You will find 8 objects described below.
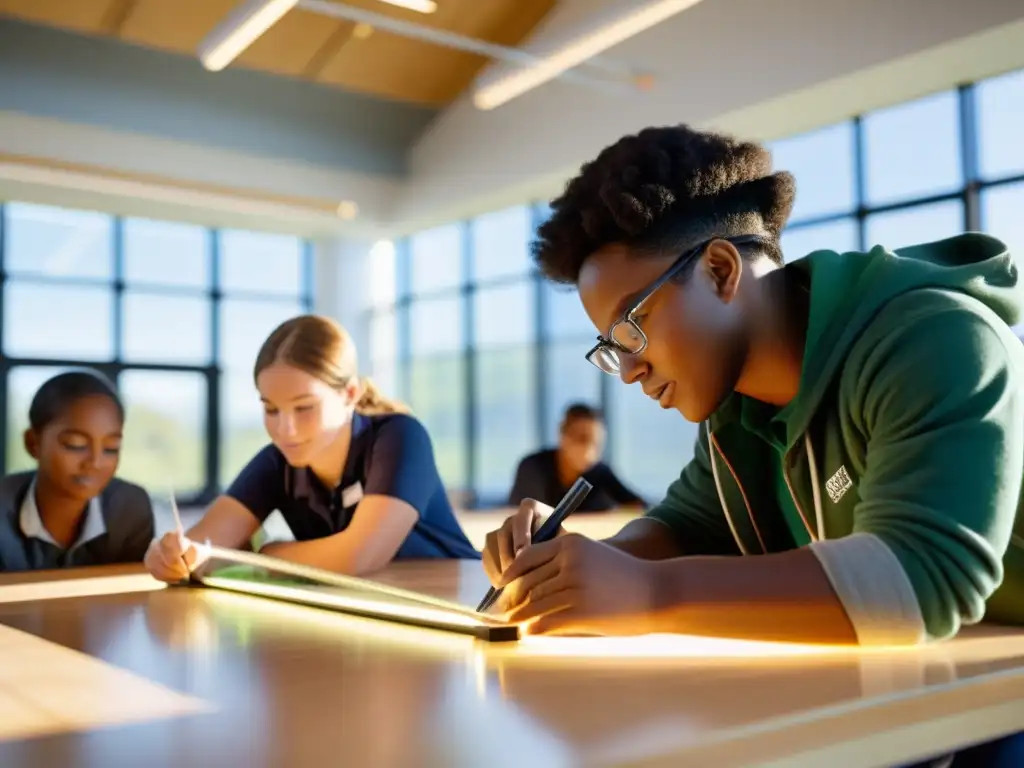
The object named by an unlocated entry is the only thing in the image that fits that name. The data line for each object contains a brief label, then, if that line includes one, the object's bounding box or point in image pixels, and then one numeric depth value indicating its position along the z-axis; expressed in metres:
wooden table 0.58
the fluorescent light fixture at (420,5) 5.39
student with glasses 0.83
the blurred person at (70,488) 2.39
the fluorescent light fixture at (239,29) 4.93
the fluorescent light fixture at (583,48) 4.70
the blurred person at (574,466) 4.67
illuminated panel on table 0.98
